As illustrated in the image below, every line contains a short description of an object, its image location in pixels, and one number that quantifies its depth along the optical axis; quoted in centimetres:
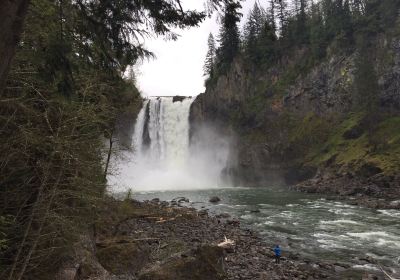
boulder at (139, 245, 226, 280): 1116
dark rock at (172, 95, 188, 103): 7706
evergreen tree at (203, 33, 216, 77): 9569
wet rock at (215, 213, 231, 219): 3054
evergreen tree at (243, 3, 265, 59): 8038
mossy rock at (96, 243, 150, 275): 1294
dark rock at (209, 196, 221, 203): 4184
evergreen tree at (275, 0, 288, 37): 8300
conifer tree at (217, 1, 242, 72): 7809
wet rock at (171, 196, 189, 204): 4172
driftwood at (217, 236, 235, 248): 1882
